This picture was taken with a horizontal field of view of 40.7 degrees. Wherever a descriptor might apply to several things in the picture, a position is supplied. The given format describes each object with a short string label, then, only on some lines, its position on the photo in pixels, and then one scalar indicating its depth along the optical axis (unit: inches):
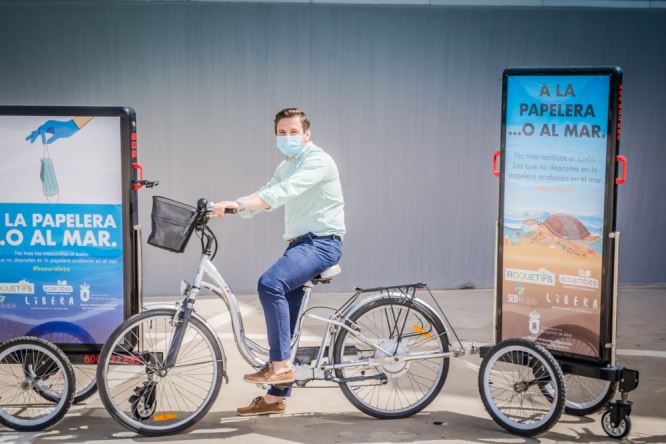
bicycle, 187.5
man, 191.8
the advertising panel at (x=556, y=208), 202.1
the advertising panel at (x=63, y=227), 202.2
